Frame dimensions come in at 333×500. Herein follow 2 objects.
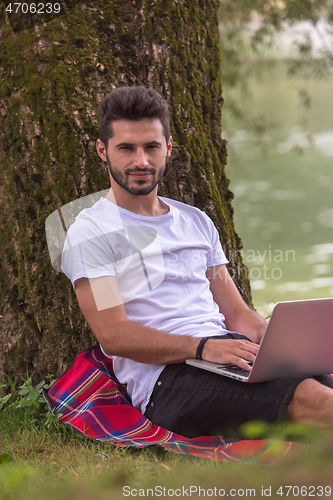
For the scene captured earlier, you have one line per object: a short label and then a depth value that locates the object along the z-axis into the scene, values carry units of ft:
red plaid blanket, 13.50
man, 13.53
